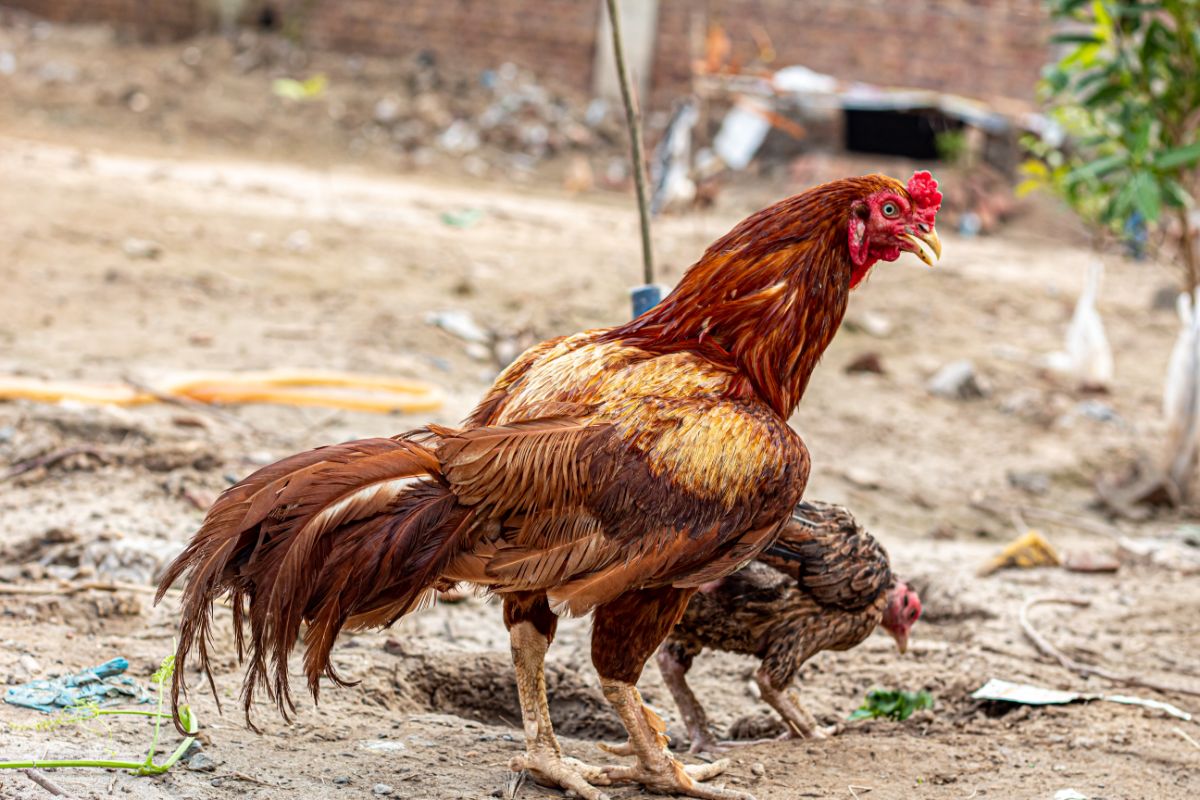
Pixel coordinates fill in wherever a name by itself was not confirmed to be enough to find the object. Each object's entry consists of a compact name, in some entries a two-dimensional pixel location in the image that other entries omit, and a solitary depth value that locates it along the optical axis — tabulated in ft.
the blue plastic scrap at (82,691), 10.45
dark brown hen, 11.76
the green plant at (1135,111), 18.85
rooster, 9.04
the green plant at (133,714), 9.34
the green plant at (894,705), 13.16
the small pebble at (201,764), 9.79
